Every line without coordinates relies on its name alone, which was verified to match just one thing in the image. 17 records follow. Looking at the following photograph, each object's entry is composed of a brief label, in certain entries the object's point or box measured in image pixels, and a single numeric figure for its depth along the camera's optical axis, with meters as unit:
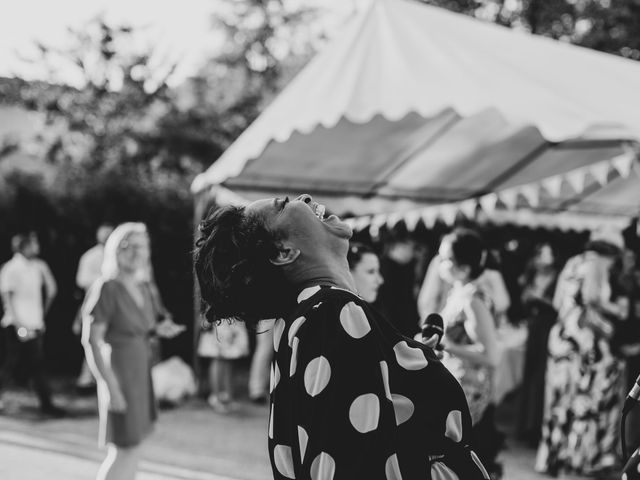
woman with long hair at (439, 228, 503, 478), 4.29
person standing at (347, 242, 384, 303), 4.15
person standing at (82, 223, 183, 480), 4.72
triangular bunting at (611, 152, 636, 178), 5.76
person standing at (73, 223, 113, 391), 9.32
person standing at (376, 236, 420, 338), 7.59
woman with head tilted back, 1.65
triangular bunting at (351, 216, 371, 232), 6.60
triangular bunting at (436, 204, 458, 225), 7.09
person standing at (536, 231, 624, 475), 6.46
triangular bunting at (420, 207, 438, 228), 7.38
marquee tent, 5.64
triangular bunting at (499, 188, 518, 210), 7.02
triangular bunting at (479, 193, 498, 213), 6.70
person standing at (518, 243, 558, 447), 8.19
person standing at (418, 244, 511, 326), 6.42
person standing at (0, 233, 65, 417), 8.31
